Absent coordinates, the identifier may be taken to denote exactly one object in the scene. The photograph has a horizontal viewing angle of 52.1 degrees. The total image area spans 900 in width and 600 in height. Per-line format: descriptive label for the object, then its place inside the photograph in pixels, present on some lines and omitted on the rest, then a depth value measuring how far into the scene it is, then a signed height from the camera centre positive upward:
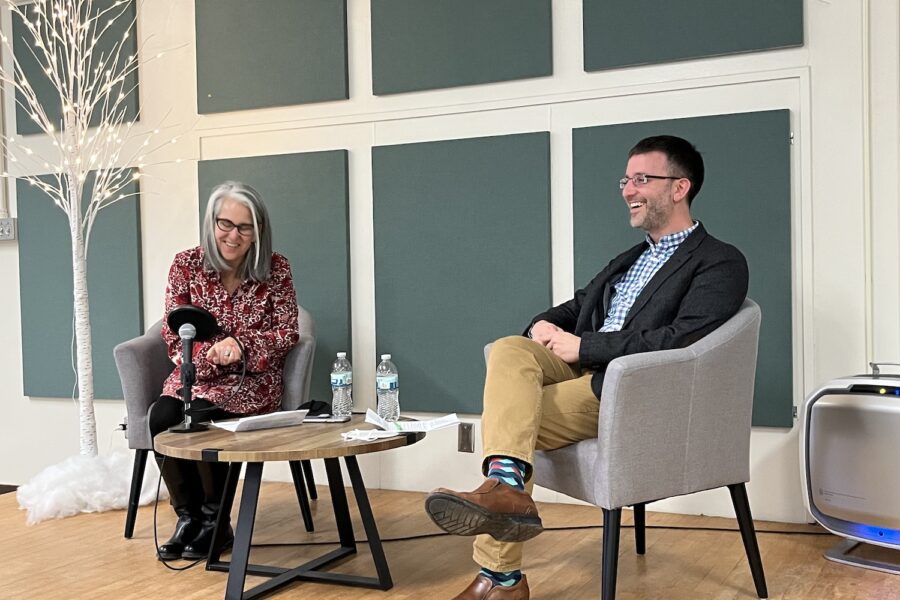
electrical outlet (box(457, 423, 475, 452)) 4.07 -0.70
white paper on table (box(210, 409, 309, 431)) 2.88 -0.44
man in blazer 2.35 -0.18
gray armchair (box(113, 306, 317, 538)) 3.51 -0.39
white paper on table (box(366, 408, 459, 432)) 2.85 -0.45
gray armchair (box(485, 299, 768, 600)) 2.43 -0.44
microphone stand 3.07 -0.25
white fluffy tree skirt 3.91 -0.87
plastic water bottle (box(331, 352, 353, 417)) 3.42 -0.41
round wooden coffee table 2.53 -0.49
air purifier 2.88 -0.60
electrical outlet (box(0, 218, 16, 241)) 4.97 +0.33
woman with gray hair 3.30 -0.16
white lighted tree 4.18 +0.80
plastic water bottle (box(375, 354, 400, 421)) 3.35 -0.44
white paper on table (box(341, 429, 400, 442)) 2.70 -0.45
